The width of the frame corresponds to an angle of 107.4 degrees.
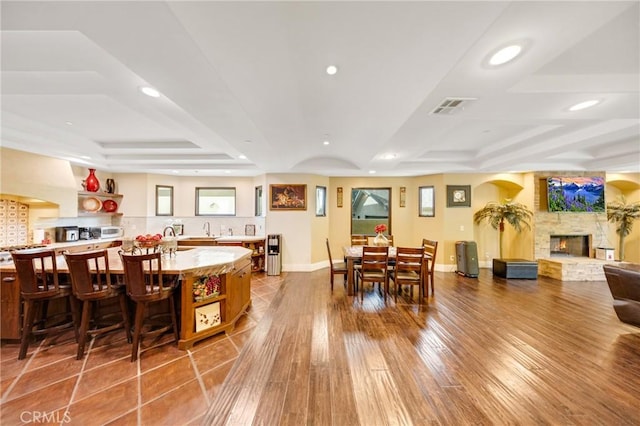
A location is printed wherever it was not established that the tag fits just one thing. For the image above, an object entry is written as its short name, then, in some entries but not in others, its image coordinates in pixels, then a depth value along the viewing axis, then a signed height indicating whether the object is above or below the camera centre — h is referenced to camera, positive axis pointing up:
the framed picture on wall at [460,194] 6.21 +0.67
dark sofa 2.83 -0.88
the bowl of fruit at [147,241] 2.86 -0.27
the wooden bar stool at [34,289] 2.35 -0.73
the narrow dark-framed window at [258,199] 6.51 +0.55
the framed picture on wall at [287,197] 6.15 +0.58
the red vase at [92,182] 5.32 +0.83
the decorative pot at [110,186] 5.89 +0.82
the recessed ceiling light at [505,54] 1.58 +1.16
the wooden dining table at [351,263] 4.31 -0.81
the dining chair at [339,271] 4.59 -1.02
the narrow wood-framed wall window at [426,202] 6.42 +0.49
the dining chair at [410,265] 3.97 -0.78
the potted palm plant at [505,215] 5.79 +0.12
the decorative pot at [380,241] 4.69 -0.43
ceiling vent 2.29 +1.16
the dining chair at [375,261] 4.09 -0.73
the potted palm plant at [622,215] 5.60 +0.12
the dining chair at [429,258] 4.12 -0.68
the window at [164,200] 6.38 +0.52
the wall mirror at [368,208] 7.00 +0.32
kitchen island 2.57 -0.82
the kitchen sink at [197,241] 6.00 -0.56
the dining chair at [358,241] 5.61 -0.51
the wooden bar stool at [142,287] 2.32 -0.71
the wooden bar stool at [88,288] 2.32 -0.71
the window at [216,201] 6.70 +0.52
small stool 5.49 -1.16
